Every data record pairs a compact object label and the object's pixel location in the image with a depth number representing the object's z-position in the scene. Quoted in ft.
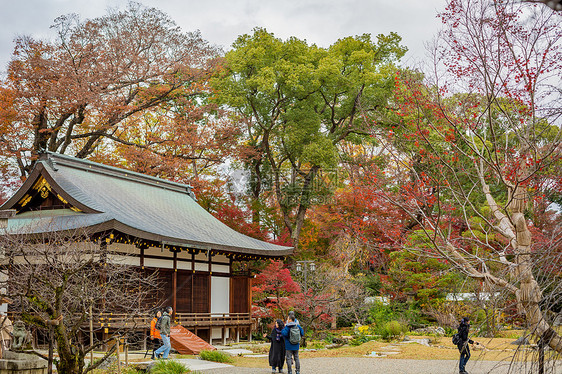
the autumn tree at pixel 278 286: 70.03
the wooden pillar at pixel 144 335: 53.33
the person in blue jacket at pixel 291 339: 36.88
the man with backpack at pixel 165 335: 43.45
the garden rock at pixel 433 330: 70.74
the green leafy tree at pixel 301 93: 88.07
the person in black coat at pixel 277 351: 39.47
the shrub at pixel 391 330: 69.51
